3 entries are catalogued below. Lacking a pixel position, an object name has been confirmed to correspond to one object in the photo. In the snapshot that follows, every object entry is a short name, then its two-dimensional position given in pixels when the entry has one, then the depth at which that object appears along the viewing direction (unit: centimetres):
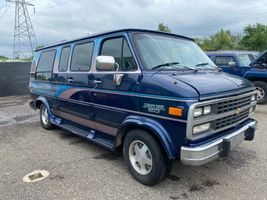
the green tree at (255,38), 2407
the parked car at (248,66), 705
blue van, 241
